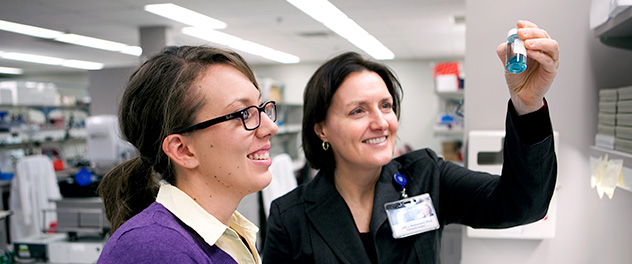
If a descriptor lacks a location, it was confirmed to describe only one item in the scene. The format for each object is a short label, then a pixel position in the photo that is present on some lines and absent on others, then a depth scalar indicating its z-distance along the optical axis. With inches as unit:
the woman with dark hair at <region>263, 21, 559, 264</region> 51.4
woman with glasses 34.5
